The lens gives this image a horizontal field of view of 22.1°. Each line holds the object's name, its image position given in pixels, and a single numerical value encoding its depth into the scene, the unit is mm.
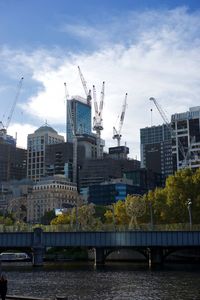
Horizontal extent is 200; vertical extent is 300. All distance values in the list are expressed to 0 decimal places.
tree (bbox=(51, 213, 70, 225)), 191500
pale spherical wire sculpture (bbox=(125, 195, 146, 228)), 150250
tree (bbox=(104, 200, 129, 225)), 165638
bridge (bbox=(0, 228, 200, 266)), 120125
